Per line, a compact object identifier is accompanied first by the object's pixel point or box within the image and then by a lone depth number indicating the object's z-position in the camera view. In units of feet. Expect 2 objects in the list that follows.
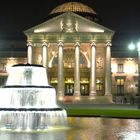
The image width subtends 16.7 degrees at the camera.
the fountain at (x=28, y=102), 78.64
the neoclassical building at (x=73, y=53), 288.92
